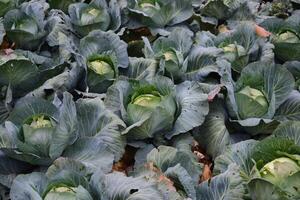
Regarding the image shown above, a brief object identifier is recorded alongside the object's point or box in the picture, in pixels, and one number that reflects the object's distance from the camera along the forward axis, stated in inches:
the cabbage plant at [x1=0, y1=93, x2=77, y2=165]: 145.5
